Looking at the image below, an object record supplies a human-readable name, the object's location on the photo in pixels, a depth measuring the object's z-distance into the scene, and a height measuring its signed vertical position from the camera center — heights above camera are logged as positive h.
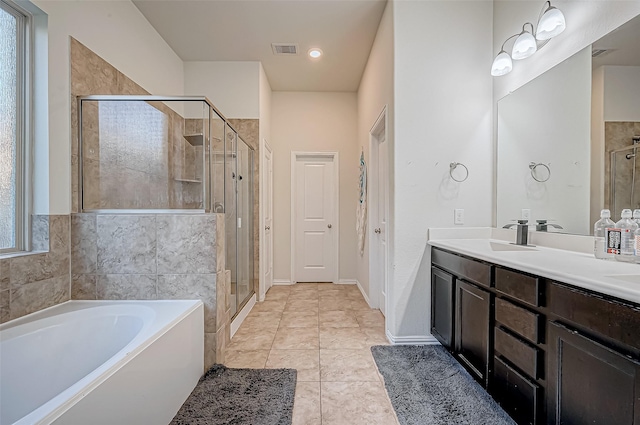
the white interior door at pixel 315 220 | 4.78 -0.18
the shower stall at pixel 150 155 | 2.15 +0.40
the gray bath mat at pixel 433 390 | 1.64 -1.09
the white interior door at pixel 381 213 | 3.29 -0.05
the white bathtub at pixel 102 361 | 1.09 -0.69
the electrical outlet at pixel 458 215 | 2.55 -0.06
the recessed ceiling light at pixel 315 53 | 3.49 +1.76
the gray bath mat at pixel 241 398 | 1.62 -1.08
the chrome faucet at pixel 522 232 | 2.14 -0.16
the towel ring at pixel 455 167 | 2.55 +0.33
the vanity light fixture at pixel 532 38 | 1.87 +1.10
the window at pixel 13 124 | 1.73 +0.48
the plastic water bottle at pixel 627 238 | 1.43 -0.14
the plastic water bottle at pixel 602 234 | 1.58 -0.13
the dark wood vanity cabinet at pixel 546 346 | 0.96 -0.55
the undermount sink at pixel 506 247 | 2.09 -0.27
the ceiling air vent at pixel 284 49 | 3.41 +1.78
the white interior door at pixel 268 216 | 4.17 -0.11
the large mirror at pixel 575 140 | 1.54 +0.41
